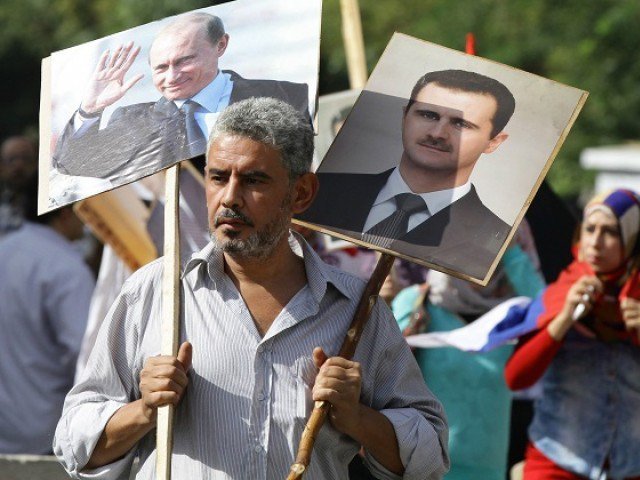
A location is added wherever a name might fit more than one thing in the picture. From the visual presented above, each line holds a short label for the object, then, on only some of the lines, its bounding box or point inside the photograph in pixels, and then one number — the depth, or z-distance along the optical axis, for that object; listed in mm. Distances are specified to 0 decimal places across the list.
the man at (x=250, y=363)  7484
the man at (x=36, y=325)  14352
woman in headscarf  11281
